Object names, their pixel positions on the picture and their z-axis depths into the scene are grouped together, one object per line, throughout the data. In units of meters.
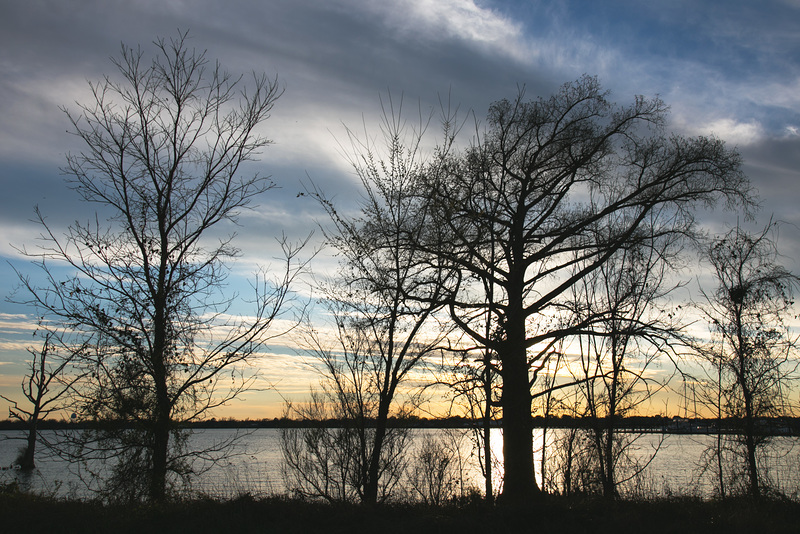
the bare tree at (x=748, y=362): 12.51
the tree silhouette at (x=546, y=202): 11.77
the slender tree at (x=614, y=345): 12.03
